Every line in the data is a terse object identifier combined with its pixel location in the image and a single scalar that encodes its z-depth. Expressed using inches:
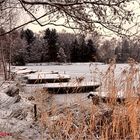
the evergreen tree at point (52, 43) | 1761.5
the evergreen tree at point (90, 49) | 1446.8
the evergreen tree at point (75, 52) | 1688.9
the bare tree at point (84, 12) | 138.5
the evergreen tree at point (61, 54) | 1701.7
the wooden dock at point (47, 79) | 529.7
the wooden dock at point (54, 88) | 367.5
